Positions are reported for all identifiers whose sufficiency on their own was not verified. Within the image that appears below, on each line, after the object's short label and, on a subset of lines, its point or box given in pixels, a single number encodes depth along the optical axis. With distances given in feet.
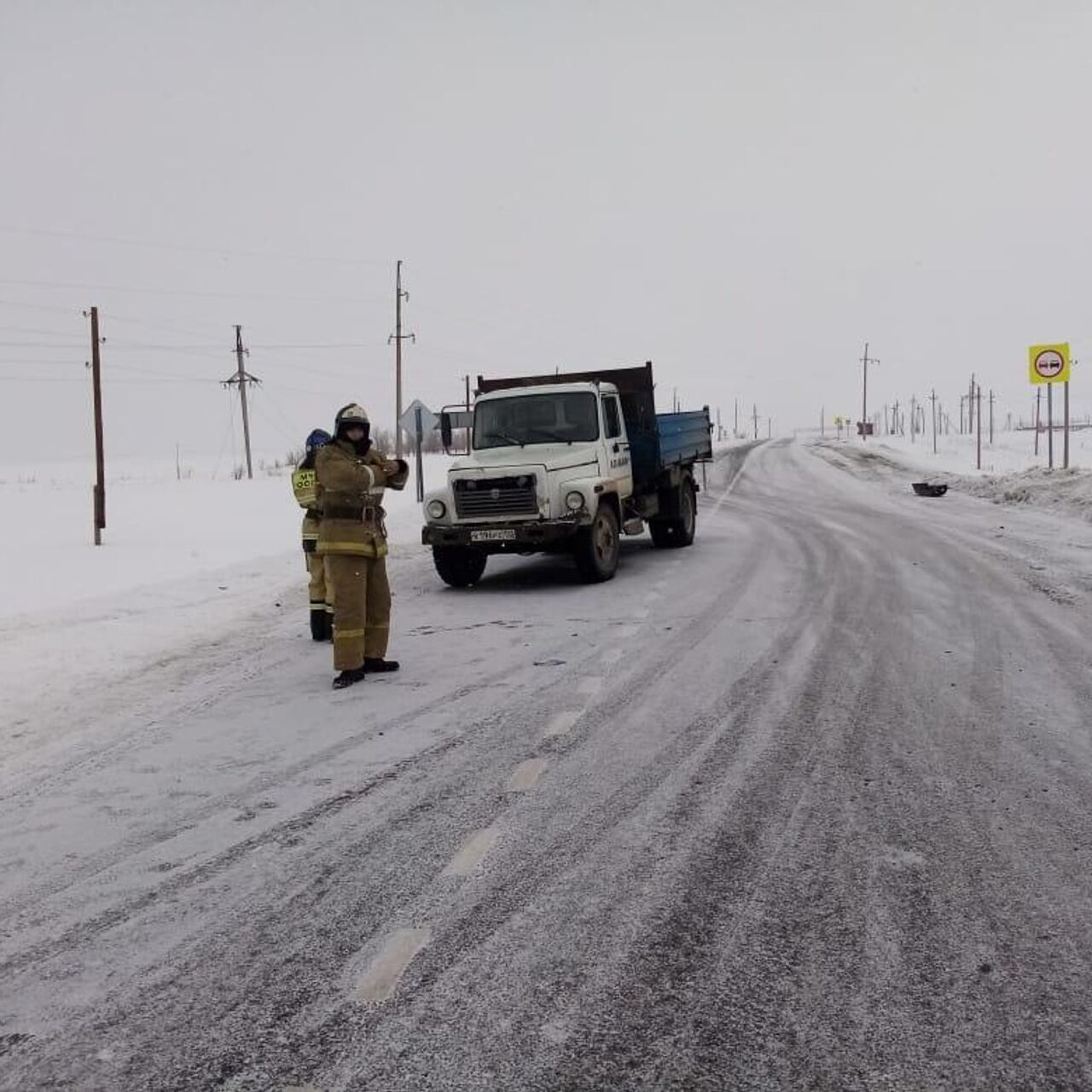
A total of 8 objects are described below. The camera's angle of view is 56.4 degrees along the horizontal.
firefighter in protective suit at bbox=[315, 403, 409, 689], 23.58
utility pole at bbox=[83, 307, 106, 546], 58.03
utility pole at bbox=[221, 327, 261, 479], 185.68
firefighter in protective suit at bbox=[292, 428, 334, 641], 28.37
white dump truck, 37.65
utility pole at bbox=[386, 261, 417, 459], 120.57
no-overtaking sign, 75.05
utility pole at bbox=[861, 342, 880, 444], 292.49
